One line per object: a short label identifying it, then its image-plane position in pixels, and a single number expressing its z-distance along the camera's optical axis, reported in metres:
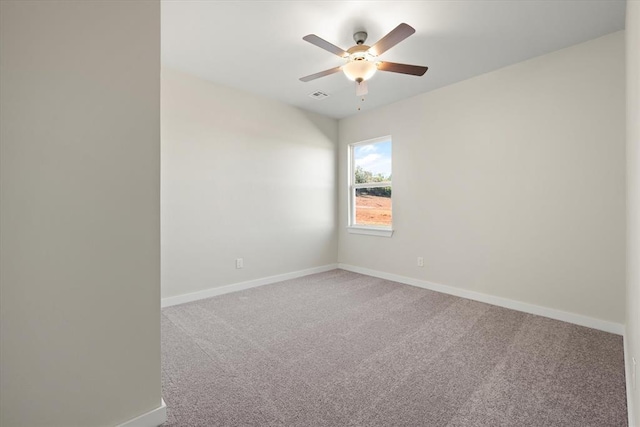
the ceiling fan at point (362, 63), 2.19
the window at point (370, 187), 4.36
